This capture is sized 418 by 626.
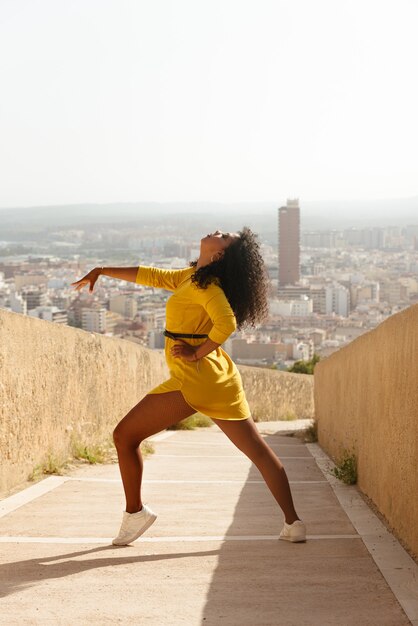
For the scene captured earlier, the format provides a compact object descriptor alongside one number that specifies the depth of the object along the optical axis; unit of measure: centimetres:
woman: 449
